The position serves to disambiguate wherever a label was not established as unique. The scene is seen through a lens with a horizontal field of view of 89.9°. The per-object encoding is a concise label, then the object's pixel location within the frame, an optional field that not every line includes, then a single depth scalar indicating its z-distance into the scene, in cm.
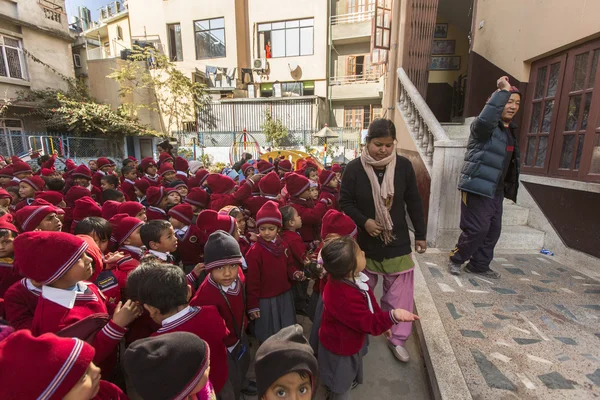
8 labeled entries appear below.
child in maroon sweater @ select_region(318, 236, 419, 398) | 177
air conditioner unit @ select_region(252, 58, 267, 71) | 1987
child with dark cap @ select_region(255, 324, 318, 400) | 119
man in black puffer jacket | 335
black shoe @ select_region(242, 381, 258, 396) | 227
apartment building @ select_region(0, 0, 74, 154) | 1270
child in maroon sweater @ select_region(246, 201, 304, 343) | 247
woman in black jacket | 240
